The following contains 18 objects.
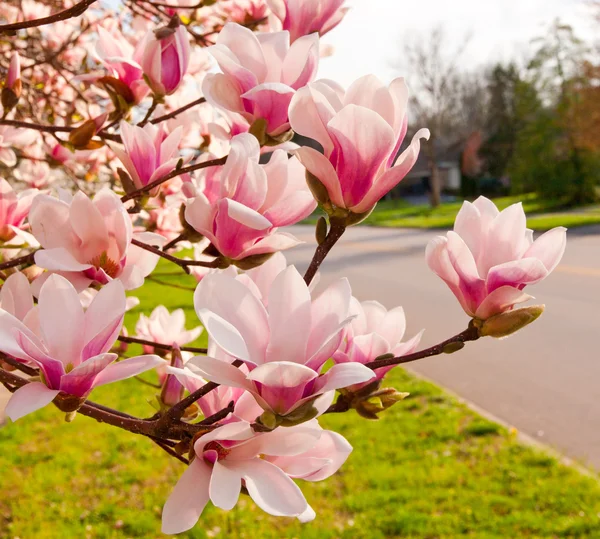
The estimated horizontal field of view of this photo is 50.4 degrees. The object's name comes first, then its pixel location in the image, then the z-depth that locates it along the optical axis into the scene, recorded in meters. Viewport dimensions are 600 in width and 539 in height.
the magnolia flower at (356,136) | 0.71
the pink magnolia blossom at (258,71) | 0.88
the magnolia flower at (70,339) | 0.66
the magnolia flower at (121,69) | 1.16
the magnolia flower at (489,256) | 0.75
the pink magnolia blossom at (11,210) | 1.09
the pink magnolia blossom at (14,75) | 1.26
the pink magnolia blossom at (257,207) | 0.83
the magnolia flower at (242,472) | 0.65
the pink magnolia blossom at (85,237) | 0.79
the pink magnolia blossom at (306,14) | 1.04
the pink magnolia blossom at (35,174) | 2.03
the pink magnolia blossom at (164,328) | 1.55
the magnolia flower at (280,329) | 0.62
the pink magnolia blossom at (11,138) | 1.45
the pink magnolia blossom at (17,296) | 0.81
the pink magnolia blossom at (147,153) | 1.03
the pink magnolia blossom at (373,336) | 0.91
